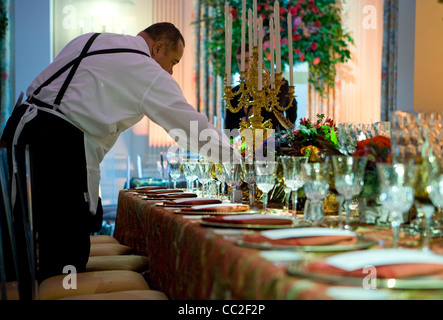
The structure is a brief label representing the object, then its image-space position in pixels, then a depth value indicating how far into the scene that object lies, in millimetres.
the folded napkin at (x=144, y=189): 3327
